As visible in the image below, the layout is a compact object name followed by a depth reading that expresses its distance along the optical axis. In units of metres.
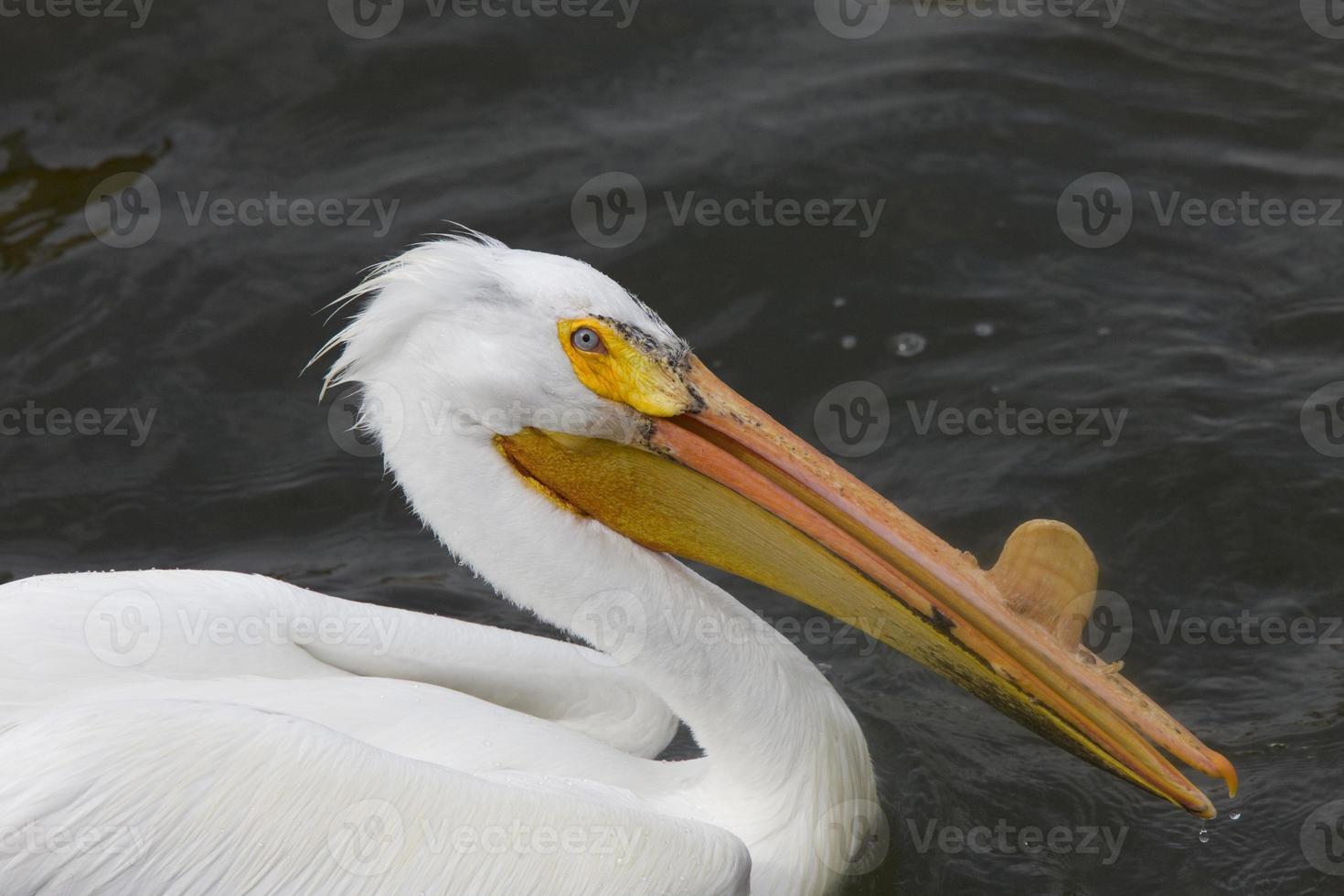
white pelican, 6.34
